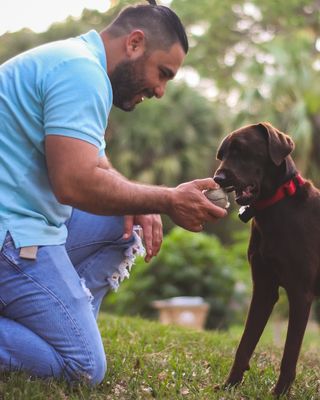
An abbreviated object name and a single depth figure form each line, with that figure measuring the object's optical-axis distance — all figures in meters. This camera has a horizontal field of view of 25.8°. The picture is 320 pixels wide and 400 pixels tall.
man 3.14
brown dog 3.57
